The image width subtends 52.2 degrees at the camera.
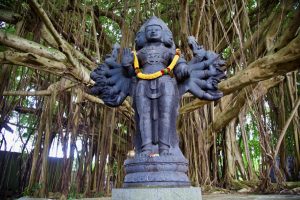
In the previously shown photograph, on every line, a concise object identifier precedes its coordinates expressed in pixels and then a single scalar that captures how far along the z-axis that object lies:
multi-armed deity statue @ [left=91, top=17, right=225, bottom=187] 1.38
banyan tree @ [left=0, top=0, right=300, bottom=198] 2.22
